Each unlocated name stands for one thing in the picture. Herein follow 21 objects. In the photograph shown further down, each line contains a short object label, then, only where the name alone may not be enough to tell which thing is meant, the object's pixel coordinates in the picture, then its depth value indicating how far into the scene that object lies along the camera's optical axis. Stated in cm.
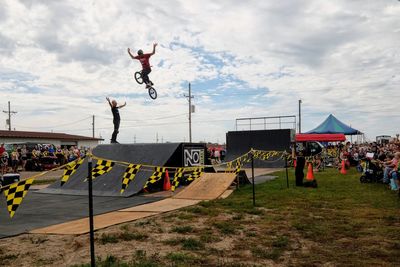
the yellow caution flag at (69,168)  800
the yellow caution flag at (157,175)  1277
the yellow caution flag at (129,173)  1034
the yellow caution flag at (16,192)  629
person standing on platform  1709
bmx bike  1684
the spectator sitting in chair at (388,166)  1330
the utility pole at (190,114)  5478
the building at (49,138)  5194
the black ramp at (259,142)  2912
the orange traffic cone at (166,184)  1491
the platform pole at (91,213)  488
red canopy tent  3362
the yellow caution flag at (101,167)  905
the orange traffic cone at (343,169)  2088
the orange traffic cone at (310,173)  1662
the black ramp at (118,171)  1399
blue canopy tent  3173
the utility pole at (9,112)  7508
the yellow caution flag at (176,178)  1226
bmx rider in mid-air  1639
